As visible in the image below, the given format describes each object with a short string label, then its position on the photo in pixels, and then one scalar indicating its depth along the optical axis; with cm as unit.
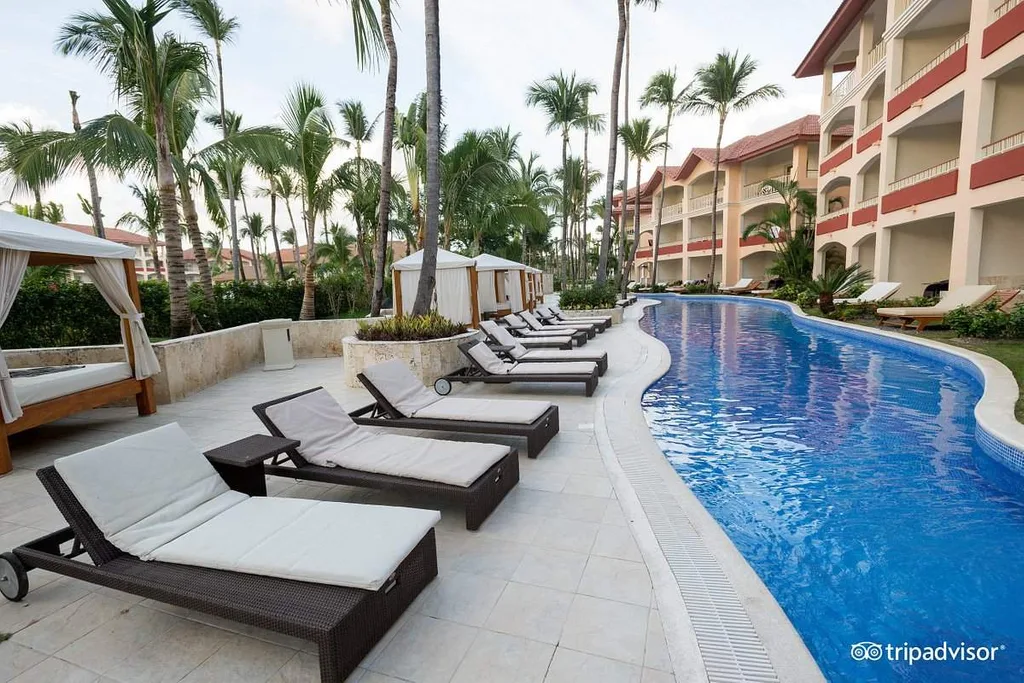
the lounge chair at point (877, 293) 1571
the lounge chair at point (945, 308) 1151
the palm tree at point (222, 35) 1673
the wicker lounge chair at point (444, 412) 471
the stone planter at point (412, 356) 756
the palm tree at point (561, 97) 2180
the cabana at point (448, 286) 1197
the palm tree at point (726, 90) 2572
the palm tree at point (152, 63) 755
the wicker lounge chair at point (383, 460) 338
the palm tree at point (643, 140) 2778
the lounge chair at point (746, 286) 3003
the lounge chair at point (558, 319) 1362
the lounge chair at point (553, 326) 1206
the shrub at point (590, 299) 1675
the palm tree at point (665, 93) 2750
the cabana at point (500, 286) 1675
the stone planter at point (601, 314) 1617
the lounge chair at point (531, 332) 1086
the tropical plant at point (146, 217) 2408
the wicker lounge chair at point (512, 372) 685
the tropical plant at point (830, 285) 1588
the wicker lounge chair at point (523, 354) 814
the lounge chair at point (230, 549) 214
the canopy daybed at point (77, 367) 501
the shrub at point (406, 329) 795
